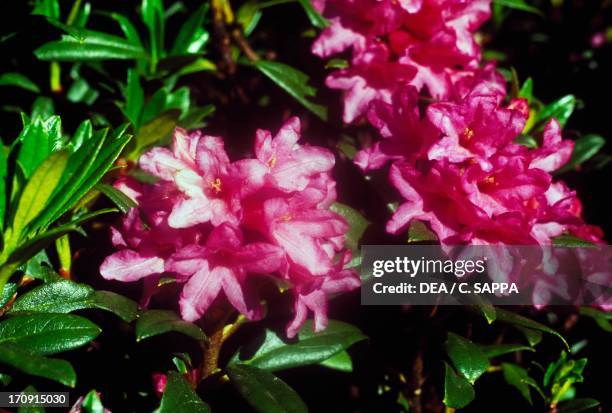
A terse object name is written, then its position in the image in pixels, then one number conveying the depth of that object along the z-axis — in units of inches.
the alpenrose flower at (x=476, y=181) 15.9
